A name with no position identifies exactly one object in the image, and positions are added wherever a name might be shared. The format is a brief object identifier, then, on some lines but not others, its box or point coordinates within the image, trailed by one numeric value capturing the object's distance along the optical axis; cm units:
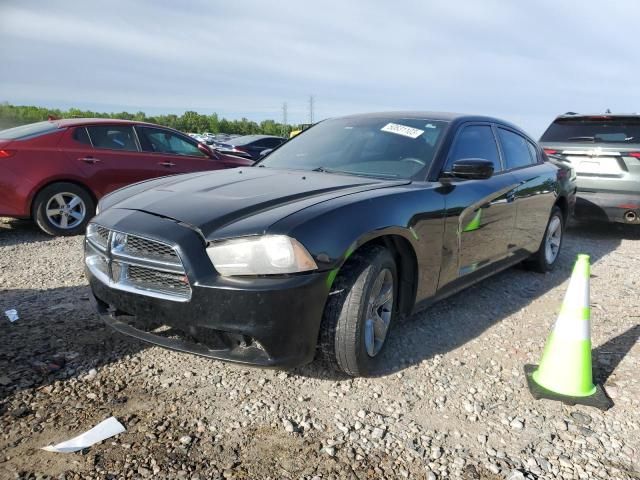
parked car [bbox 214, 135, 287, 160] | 1553
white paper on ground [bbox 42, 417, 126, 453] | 229
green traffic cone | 293
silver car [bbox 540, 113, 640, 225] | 688
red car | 597
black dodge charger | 247
